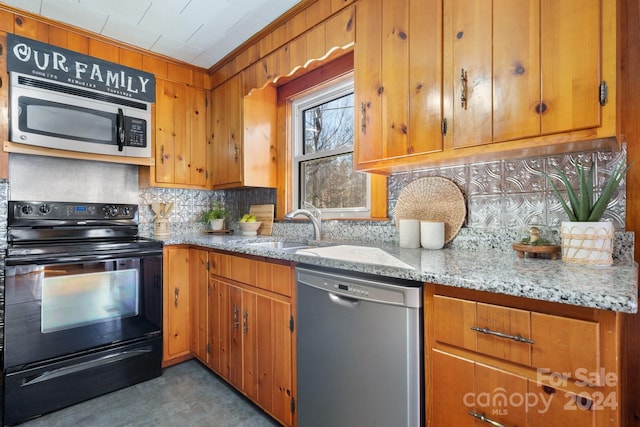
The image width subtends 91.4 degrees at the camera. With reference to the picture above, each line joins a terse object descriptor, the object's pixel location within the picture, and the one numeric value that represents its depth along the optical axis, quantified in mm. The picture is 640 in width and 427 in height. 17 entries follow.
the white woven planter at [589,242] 1005
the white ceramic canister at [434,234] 1494
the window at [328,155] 2171
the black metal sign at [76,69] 1948
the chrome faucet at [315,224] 2006
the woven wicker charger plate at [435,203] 1525
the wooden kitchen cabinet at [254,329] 1513
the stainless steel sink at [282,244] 2009
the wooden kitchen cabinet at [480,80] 983
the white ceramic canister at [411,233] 1578
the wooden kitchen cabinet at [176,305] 2268
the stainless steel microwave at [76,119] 1955
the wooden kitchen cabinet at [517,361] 693
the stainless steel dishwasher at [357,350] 989
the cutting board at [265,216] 2623
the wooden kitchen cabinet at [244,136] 2484
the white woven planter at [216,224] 2828
